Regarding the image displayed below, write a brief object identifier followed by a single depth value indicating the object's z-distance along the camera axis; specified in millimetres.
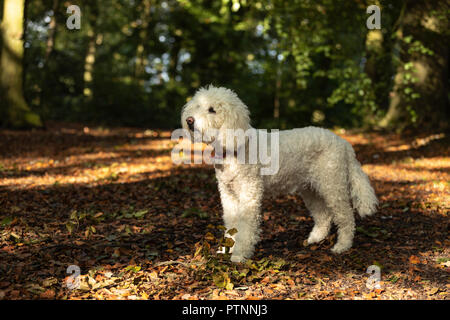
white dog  4059
